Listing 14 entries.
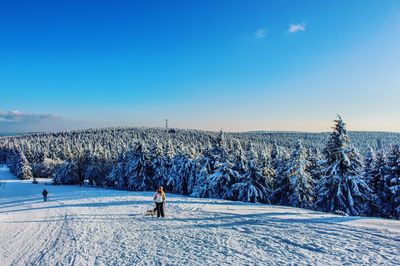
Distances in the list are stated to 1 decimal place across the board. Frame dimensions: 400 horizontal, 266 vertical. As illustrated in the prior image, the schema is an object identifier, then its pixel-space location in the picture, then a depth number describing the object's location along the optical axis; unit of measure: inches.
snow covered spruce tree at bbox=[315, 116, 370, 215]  954.7
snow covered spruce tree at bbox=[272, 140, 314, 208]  1177.0
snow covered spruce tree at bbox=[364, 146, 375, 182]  1223.4
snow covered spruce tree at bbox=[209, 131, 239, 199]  1328.7
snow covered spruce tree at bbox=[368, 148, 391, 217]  1098.1
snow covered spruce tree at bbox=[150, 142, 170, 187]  1840.6
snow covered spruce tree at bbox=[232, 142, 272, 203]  1240.0
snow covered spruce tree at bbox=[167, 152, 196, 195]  1747.0
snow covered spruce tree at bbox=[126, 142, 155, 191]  1838.1
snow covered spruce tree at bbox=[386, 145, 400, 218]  1013.1
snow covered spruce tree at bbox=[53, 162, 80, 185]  2495.1
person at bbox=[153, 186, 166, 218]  554.9
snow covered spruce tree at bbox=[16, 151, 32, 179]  3107.8
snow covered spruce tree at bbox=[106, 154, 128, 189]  2167.2
